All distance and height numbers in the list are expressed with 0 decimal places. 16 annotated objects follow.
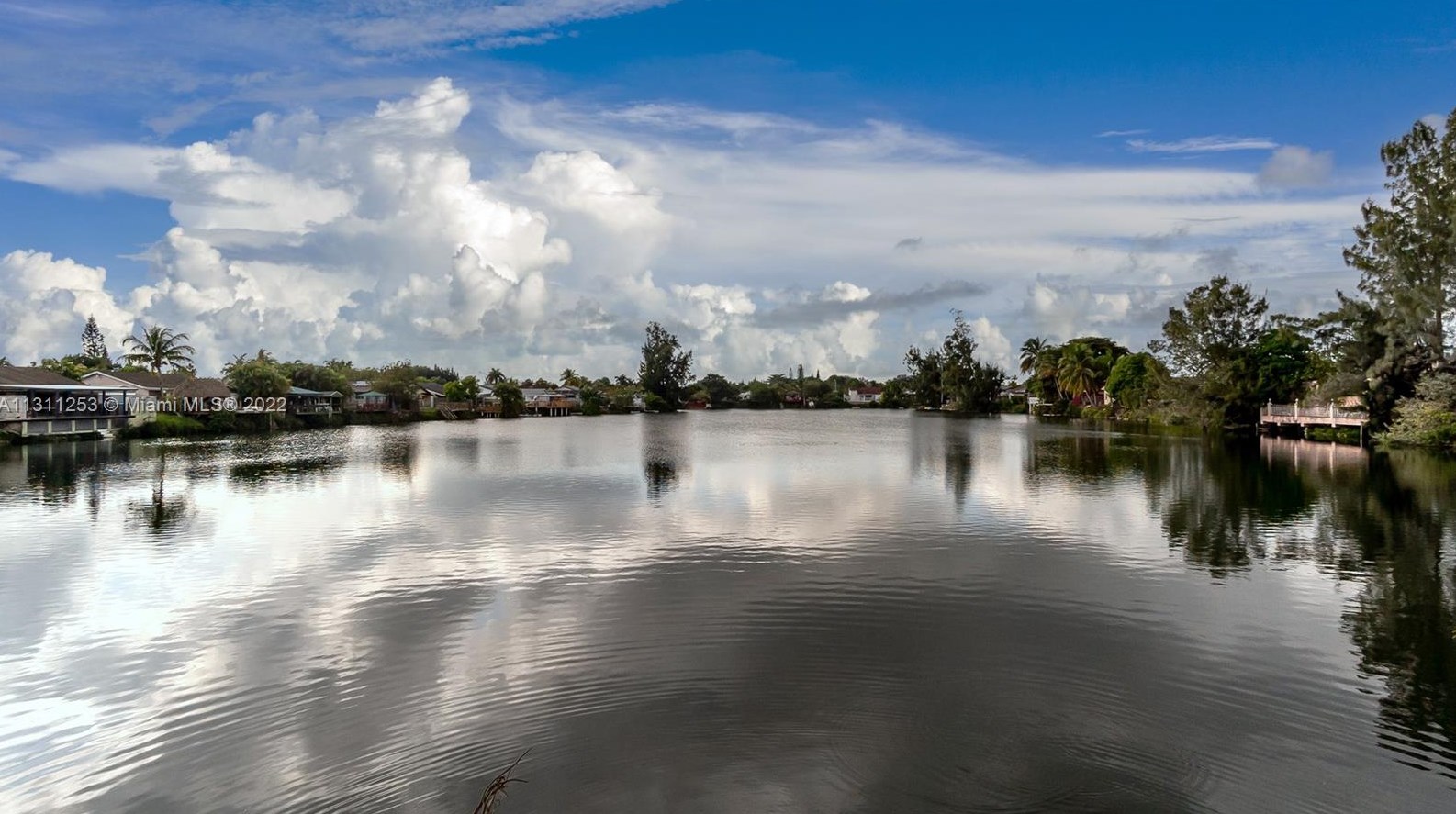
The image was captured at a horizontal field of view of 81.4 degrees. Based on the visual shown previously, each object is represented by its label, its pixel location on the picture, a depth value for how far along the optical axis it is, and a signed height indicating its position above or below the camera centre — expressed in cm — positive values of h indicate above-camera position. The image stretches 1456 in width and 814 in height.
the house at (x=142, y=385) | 5719 +234
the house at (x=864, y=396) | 16250 +182
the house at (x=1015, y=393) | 12152 +165
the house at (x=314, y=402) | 7094 +117
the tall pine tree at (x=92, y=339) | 10166 +991
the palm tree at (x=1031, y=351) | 11181 +682
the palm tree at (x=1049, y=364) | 9865 +447
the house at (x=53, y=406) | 4414 +83
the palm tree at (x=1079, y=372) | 9119 +324
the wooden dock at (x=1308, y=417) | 4066 -96
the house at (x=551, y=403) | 10775 +106
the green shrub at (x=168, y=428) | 4962 -64
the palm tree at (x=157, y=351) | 6950 +553
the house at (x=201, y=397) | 6066 +146
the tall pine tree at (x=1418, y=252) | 3119 +549
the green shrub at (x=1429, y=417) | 2930 -74
